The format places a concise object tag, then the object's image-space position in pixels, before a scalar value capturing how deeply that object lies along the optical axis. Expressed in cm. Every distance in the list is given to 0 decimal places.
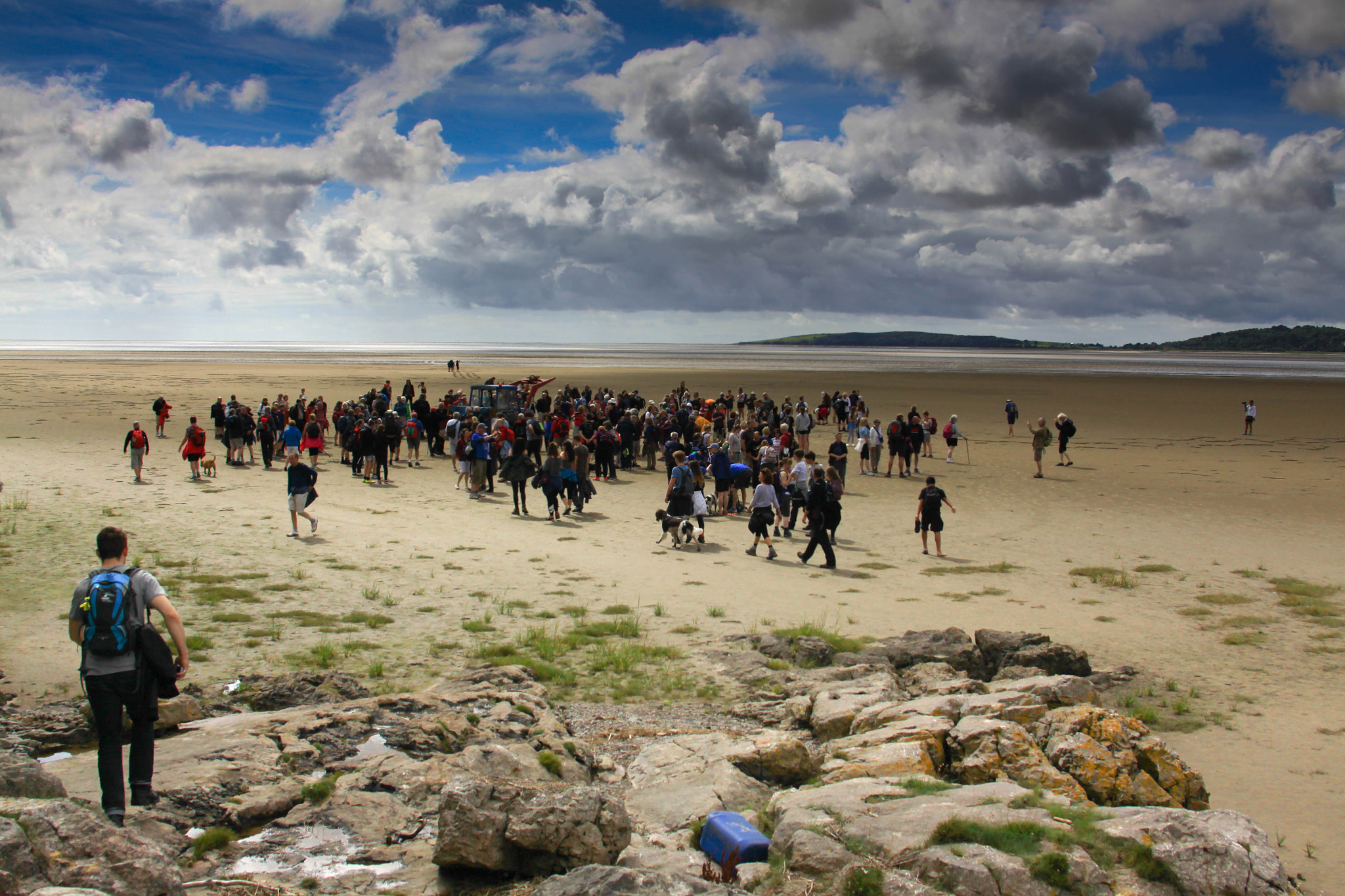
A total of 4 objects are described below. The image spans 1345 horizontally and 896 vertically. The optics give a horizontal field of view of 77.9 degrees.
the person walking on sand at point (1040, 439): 2256
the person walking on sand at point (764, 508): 1494
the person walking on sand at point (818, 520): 1389
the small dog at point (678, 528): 1511
